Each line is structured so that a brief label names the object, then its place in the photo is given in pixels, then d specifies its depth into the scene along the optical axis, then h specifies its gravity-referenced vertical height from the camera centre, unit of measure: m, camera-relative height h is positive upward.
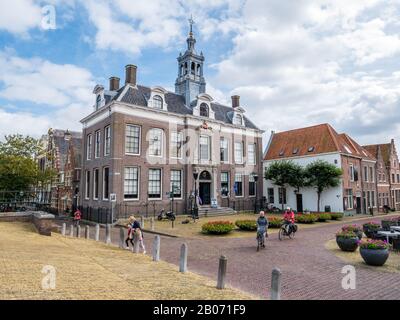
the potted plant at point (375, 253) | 10.26 -2.20
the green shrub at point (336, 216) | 27.40 -2.44
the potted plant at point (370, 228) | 16.03 -2.13
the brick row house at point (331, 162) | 34.25 +3.13
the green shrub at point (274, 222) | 20.27 -2.21
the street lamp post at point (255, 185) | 34.34 +0.64
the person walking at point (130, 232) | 13.64 -1.92
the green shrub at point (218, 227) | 17.70 -2.19
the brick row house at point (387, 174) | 43.31 +2.39
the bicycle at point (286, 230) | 16.12 -2.19
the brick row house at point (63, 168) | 35.22 +2.96
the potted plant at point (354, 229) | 14.73 -1.99
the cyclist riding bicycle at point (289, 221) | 16.13 -1.69
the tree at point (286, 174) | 34.75 +1.92
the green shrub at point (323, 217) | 25.42 -2.32
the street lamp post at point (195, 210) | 26.89 -1.77
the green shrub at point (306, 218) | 24.02 -2.28
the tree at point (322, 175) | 32.34 +1.66
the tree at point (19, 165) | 27.27 +2.49
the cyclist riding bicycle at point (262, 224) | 13.27 -1.55
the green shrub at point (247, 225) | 19.14 -2.24
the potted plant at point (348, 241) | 12.78 -2.24
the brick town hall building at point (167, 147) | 27.20 +4.51
